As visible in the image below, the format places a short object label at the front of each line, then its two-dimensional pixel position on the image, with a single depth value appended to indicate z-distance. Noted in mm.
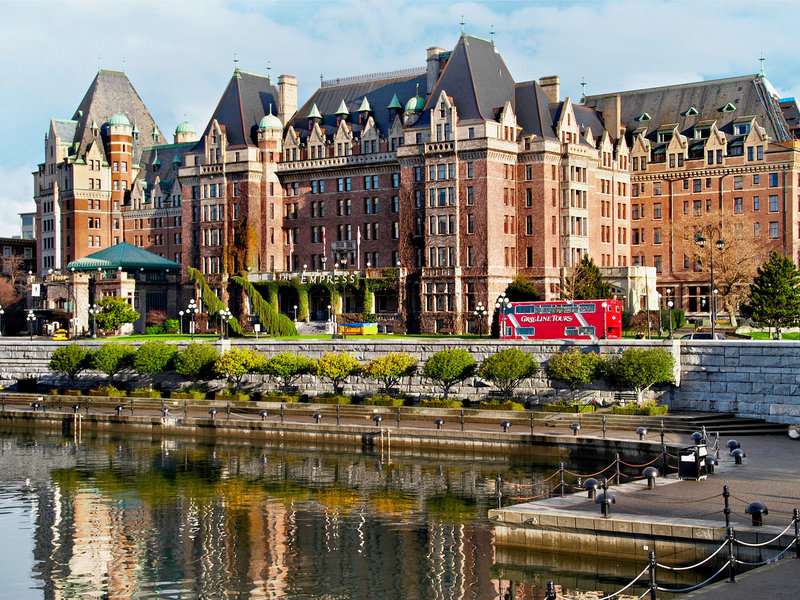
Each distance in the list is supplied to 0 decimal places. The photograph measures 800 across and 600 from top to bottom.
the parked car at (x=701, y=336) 68925
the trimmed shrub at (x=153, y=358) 75812
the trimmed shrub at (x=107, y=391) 76375
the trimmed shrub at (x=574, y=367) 61000
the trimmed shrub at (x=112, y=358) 77250
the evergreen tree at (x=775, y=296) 74438
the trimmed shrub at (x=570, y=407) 59812
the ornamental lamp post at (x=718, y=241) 91938
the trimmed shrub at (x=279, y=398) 69188
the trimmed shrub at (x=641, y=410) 56375
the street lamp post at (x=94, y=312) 95488
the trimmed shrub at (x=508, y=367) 62875
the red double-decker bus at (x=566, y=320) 69375
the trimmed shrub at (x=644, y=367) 58375
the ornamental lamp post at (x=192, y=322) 105125
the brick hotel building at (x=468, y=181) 95375
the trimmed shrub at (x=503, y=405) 61781
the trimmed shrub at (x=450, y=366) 65000
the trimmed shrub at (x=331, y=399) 67812
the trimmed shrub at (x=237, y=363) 72562
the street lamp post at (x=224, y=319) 82375
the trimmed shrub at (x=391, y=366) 67125
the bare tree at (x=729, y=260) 92625
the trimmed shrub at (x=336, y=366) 68688
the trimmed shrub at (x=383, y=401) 65438
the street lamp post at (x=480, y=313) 87212
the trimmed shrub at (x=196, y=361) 74250
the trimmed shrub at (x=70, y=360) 79750
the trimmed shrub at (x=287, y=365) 70812
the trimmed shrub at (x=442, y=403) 64312
